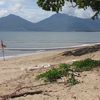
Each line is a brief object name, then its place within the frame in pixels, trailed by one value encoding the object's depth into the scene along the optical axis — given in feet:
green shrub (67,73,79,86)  17.22
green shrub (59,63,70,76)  18.77
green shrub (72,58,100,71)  19.96
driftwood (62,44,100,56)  35.45
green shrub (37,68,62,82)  18.24
